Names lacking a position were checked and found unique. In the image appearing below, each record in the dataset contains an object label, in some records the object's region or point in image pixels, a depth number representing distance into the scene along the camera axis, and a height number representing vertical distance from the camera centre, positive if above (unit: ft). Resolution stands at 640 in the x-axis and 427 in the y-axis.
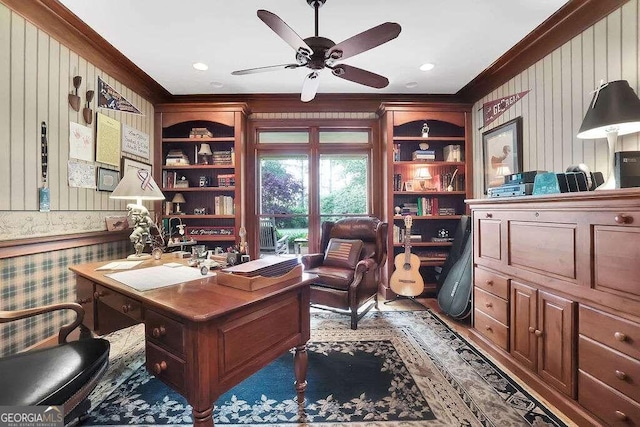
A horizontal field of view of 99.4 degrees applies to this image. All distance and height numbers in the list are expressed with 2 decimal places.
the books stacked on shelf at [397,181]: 11.78 +1.39
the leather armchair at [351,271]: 8.32 -1.90
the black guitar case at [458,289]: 8.65 -2.58
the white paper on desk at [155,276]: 4.13 -1.07
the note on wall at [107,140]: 8.44 +2.41
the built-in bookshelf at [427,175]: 11.43 +1.65
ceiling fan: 5.19 +3.52
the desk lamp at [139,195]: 6.66 +0.47
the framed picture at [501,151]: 9.11 +2.20
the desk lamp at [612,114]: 5.04 +1.88
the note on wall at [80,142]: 7.53 +2.07
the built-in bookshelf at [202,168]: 11.51 +2.02
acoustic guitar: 10.05 -2.33
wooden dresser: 3.87 -1.53
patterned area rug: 4.75 -3.57
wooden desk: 2.96 -1.47
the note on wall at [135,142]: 9.71 +2.75
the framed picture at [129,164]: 9.57 +1.86
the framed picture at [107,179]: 8.51 +1.16
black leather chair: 3.12 -2.00
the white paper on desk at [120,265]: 5.38 -1.07
